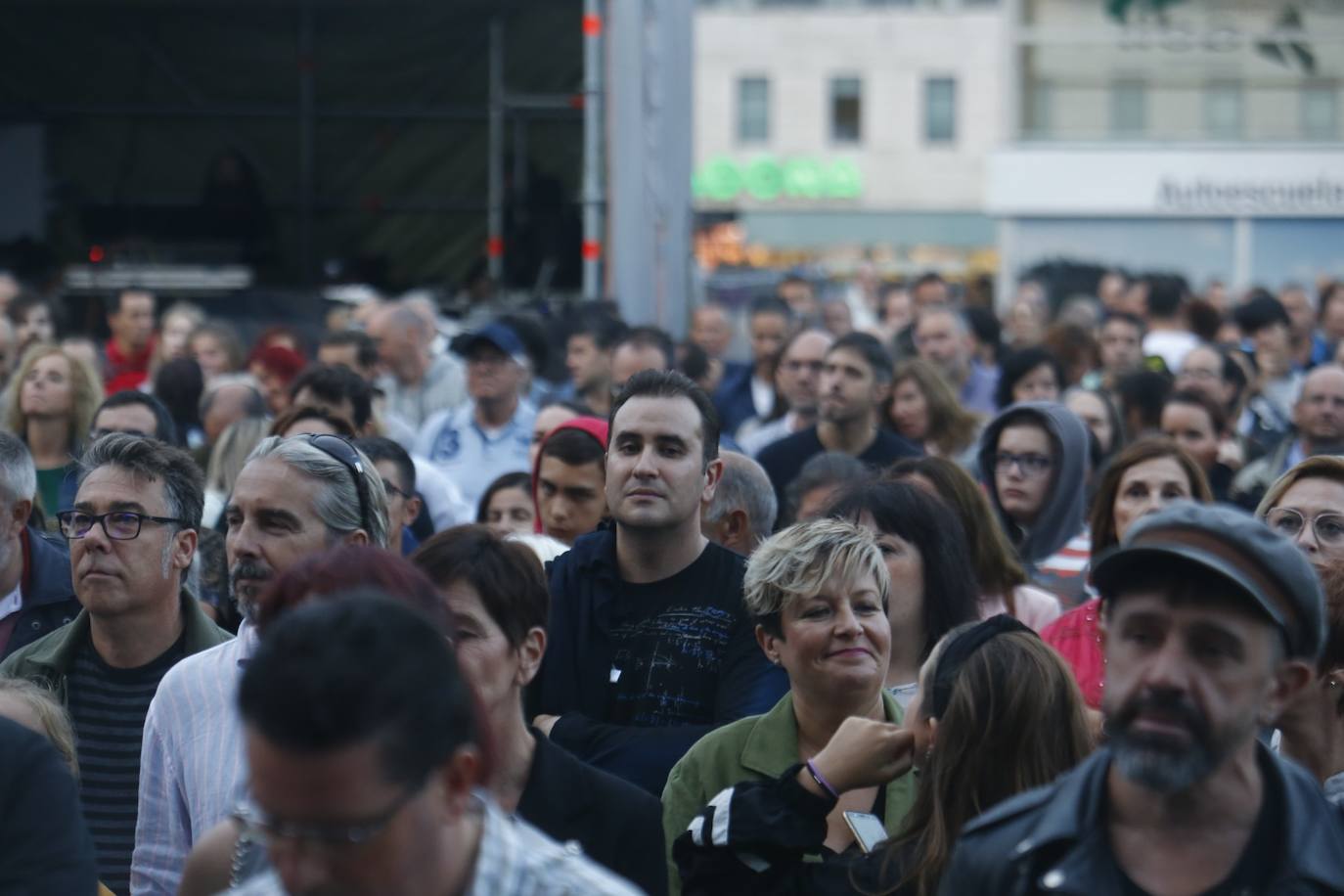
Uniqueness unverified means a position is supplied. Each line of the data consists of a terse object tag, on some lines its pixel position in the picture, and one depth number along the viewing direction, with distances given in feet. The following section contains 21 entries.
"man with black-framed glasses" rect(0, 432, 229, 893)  29.89
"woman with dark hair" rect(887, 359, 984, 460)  59.62
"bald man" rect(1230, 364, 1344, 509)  54.65
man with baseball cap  60.13
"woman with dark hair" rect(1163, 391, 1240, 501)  54.95
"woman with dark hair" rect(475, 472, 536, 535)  47.01
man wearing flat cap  17.88
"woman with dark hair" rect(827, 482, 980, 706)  33.50
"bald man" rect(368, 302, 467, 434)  72.18
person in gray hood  47.14
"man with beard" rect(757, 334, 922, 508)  54.54
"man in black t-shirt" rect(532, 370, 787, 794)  29.76
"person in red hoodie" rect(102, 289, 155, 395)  82.23
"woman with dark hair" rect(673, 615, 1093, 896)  23.48
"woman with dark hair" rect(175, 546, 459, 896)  19.60
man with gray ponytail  26.14
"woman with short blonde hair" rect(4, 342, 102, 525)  52.90
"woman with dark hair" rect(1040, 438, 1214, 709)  41.04
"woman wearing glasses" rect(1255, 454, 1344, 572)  34.19
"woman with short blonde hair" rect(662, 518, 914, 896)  27.22
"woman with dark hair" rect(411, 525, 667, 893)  23.43
